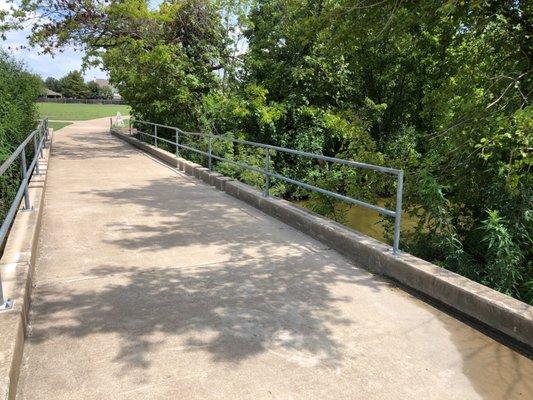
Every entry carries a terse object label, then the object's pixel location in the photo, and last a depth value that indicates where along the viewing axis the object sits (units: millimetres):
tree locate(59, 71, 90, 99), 121625
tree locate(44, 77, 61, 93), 134688
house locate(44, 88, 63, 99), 118188
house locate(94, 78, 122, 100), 165875
